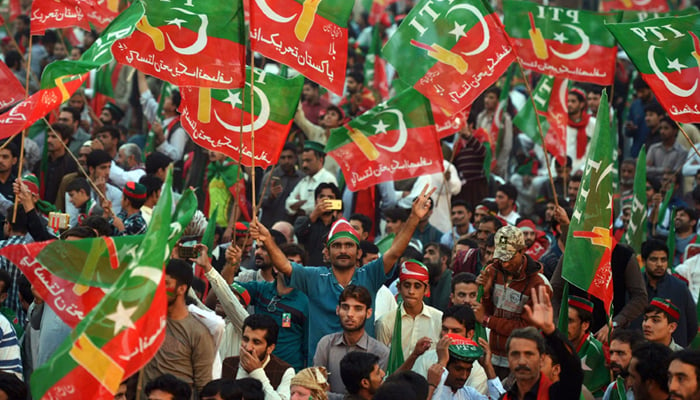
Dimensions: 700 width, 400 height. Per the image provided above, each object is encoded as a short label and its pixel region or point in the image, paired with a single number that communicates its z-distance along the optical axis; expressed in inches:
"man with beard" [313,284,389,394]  677.3
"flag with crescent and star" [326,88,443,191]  893.8
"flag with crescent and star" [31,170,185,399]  493.0
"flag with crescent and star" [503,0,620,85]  965.8
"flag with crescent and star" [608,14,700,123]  791.1
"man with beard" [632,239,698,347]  789.2
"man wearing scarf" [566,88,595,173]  1316.4
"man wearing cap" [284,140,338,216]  1106.7
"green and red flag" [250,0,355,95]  754.2
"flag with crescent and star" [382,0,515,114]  853.8
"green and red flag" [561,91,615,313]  664.4
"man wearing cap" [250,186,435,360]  725.9
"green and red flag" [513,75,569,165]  1159.0
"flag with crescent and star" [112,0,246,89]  740.0
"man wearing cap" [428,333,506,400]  617.9
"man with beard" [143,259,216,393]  613.9
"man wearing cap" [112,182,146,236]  852.6
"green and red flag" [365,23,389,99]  1505.9
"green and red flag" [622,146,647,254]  942.4
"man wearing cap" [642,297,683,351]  693.3
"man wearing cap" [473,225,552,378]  671.1
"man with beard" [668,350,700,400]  528.4
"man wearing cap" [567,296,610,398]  684.1
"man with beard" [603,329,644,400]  631.8
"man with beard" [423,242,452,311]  870.4
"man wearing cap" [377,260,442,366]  743.1
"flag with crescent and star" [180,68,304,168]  781.3
